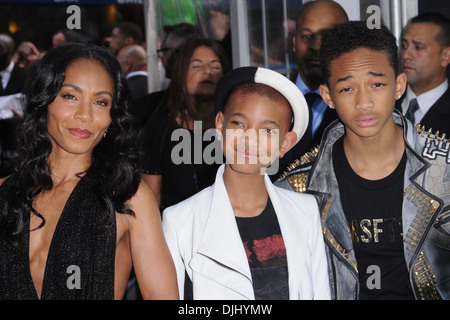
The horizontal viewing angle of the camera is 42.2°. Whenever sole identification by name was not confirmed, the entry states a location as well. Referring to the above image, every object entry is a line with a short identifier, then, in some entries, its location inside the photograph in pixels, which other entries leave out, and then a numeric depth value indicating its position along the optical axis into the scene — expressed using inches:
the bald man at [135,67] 259.0
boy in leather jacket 101.5
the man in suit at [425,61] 162.1
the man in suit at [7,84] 242.5
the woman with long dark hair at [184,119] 144.2
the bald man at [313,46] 147.6
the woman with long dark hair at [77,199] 88.5
